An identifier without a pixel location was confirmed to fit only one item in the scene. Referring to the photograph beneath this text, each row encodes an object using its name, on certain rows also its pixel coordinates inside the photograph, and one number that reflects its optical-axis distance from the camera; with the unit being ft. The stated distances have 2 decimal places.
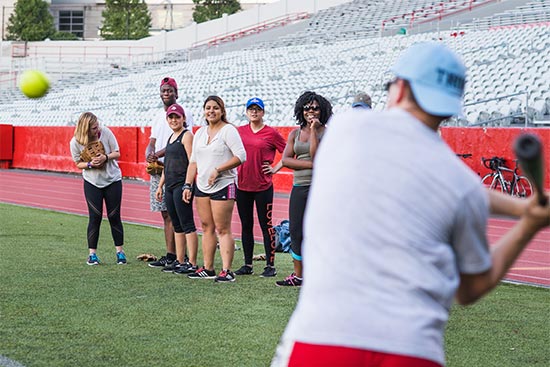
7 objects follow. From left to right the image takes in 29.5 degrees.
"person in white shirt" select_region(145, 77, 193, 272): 35.68
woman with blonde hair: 35.99
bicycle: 62.18
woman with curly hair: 30.25
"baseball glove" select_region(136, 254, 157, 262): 37.40
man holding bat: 8.80
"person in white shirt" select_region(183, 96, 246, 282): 31.63
